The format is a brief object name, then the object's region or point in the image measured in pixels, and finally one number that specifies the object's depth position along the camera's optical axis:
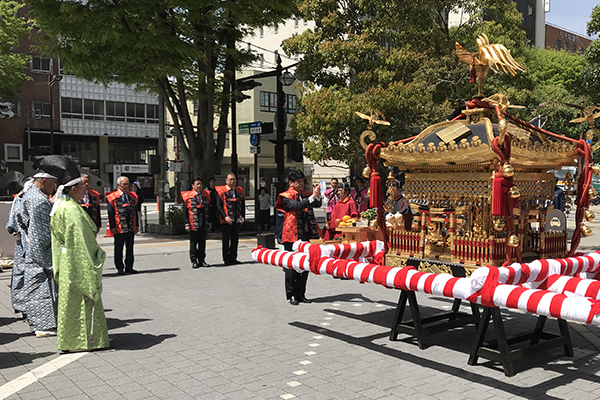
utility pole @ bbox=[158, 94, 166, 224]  21.56
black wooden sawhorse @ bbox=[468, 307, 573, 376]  5.45
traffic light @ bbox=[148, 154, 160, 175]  21.39
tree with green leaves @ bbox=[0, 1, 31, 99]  30.64
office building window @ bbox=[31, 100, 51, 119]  44.09
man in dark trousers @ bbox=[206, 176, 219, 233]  13.13
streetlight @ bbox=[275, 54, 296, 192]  18.14
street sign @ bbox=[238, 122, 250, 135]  20.38
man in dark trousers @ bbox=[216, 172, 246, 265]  12.66
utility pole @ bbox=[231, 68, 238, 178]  19.82
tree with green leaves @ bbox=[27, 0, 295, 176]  16.56
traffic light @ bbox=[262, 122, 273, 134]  18.98
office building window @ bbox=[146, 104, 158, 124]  50.41
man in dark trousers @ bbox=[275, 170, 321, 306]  8.80
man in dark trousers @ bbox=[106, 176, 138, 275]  11.82
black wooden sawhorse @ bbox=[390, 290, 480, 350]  6.42
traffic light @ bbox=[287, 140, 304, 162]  16.75
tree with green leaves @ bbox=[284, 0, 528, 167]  18.20
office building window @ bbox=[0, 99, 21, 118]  42.97
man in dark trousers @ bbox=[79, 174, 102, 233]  12.09
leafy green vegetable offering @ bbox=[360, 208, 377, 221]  11.97
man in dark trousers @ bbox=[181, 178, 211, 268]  12.41
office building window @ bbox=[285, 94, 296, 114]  49.41
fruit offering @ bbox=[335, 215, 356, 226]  11.34
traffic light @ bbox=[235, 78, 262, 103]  19.62
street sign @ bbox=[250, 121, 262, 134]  19.55
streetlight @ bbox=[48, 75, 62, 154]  40.47
